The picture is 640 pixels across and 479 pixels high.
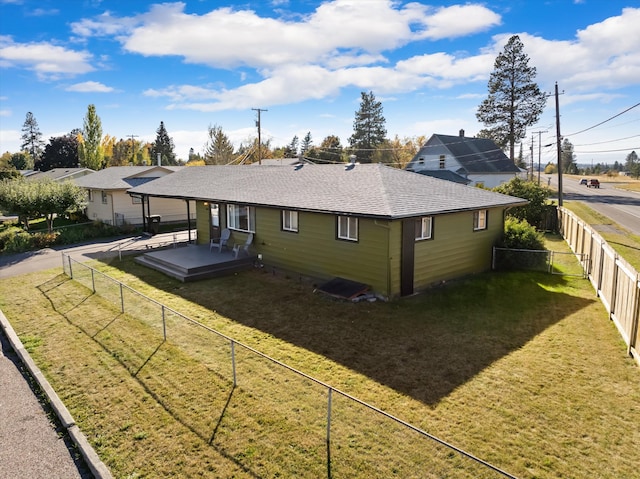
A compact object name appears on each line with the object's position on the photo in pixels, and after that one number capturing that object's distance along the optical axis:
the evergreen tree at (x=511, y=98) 52.41
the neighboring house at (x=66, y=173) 42.13
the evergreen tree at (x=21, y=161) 84.31
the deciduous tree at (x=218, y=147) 59.44
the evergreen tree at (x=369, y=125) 70.56
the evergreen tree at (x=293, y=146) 93.96
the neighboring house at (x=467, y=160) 47.19
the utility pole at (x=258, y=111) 40.84
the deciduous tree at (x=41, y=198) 21.91
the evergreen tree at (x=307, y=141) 103.44
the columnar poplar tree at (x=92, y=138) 58.38
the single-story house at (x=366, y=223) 12.07
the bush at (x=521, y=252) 15.42
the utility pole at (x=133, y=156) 68.62
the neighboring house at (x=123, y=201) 27.20
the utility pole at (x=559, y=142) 27.02
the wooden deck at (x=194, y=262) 14.78
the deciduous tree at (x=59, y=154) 64.19
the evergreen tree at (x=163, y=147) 80.36
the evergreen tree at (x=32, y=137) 103.07
